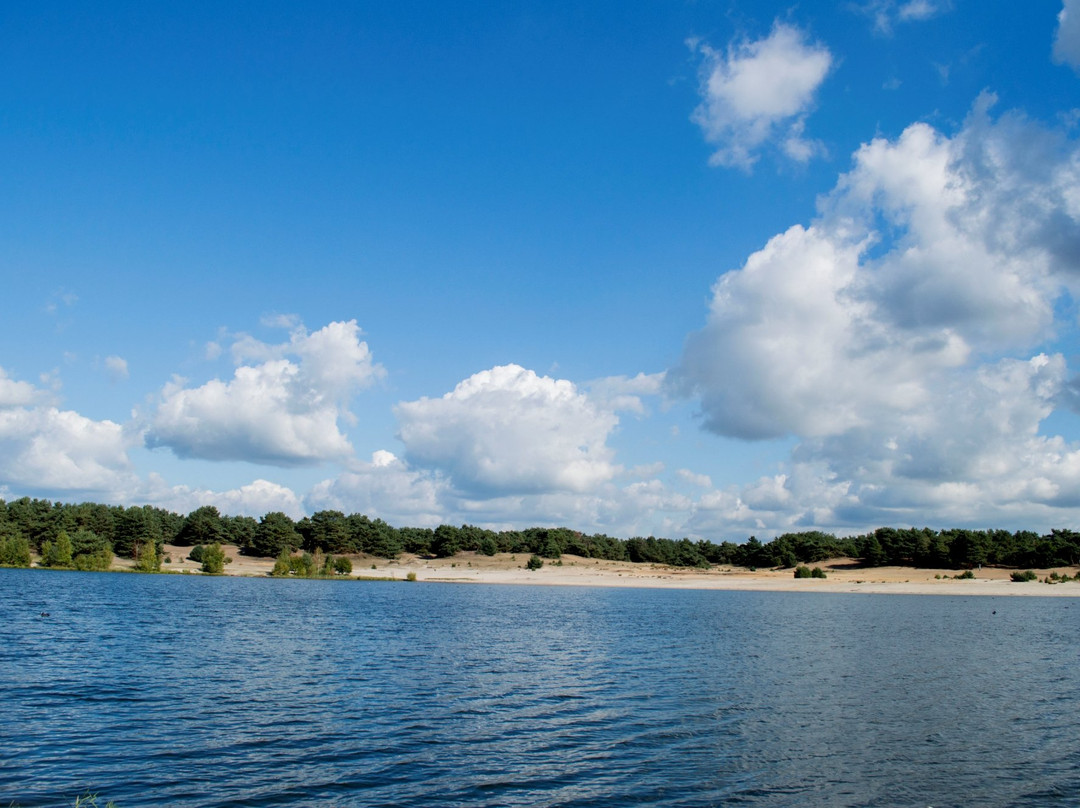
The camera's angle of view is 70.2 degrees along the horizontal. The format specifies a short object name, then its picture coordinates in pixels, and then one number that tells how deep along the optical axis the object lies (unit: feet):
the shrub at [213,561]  612.70
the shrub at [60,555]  561.84
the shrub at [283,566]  625.00
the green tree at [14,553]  557.33
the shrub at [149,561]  568.41
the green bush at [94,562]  565.94
